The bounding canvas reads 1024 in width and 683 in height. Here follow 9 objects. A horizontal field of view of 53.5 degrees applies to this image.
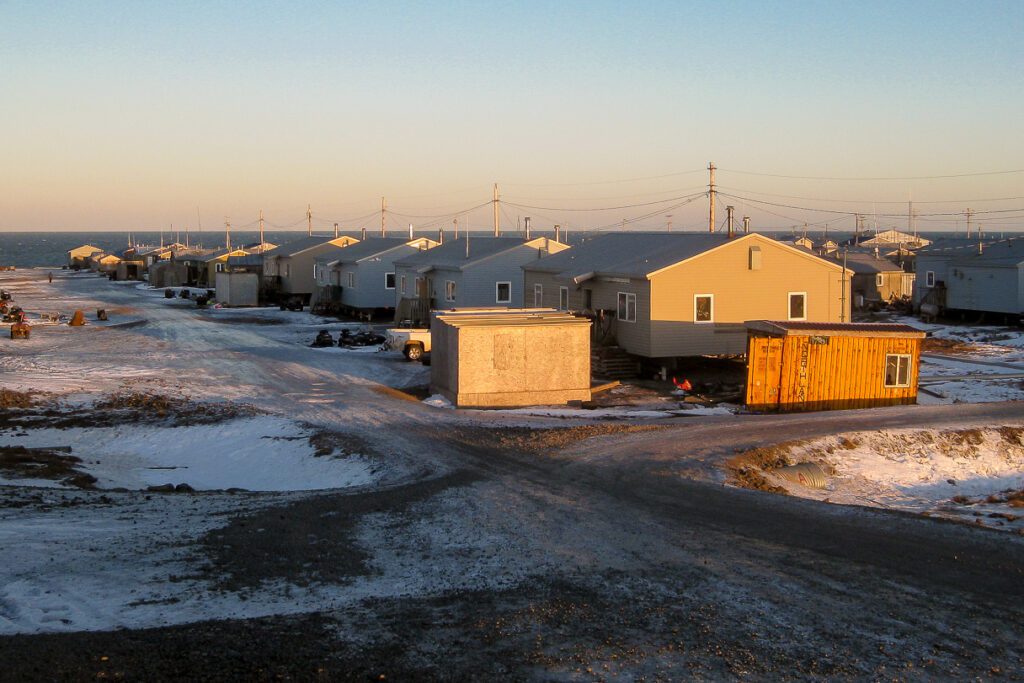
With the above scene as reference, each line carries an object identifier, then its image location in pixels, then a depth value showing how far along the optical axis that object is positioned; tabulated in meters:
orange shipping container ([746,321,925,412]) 25.61
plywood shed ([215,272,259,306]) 66.69
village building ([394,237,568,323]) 44.09
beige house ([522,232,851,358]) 30.42
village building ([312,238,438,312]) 55.19
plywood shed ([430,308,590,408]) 26.02
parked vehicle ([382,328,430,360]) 36.84
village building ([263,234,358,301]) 66.25
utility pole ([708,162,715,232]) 40.94
